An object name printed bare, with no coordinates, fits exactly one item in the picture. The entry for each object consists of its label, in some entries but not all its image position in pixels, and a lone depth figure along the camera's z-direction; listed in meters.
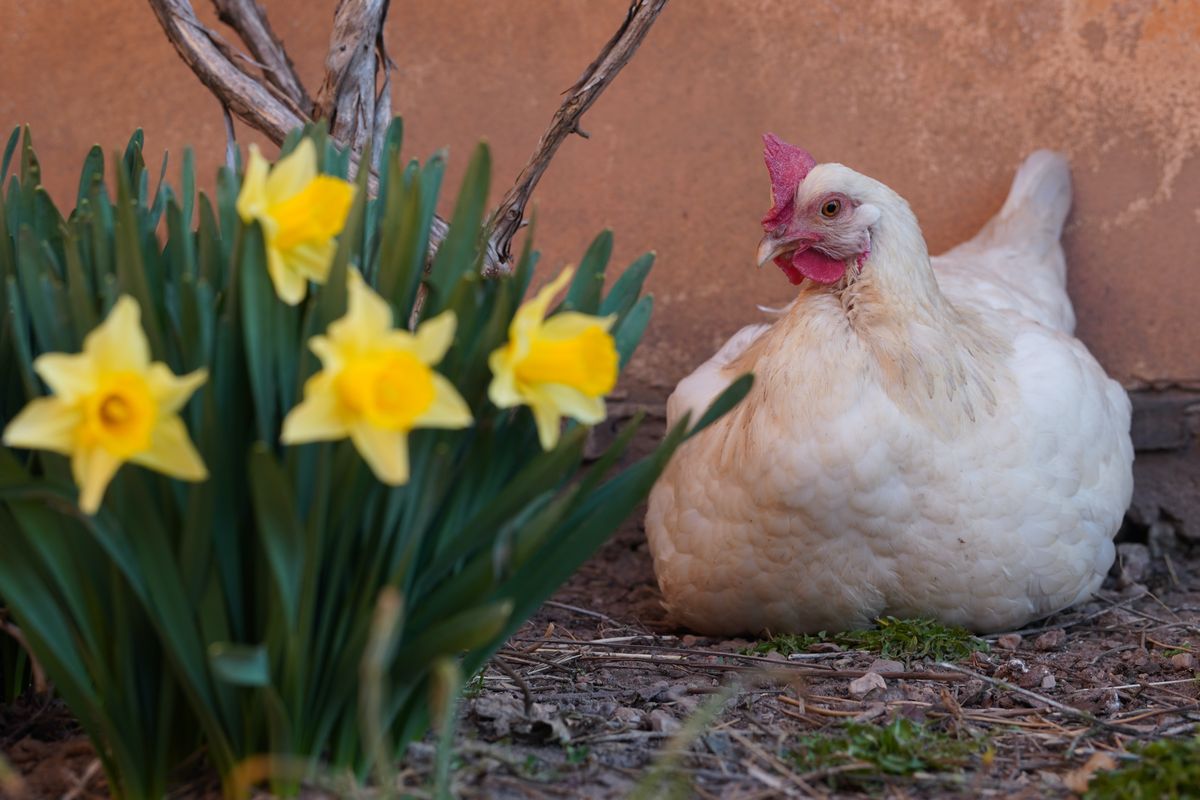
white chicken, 2.71
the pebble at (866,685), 2.45
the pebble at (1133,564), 3.54
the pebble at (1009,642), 2.90
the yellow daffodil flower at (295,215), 1.58
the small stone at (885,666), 2.59
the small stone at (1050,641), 2.93
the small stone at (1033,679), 2.58
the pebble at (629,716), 2.19
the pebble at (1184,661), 2.72
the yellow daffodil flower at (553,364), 1.56
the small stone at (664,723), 2.14
